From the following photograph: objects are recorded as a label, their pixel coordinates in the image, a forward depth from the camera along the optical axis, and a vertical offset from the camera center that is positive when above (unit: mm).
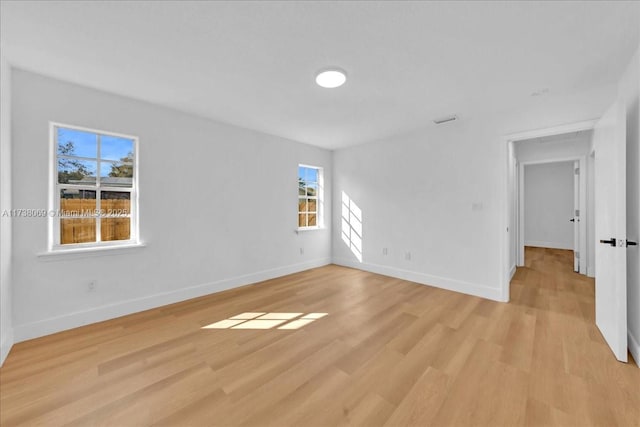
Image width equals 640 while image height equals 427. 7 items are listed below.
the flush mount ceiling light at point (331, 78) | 2366 +1349
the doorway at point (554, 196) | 4590 +475
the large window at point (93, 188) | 2641 +276
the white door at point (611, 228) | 2012 -117
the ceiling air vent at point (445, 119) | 3553 +1393
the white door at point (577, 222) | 4687 -140
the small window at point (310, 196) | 5152 +374
